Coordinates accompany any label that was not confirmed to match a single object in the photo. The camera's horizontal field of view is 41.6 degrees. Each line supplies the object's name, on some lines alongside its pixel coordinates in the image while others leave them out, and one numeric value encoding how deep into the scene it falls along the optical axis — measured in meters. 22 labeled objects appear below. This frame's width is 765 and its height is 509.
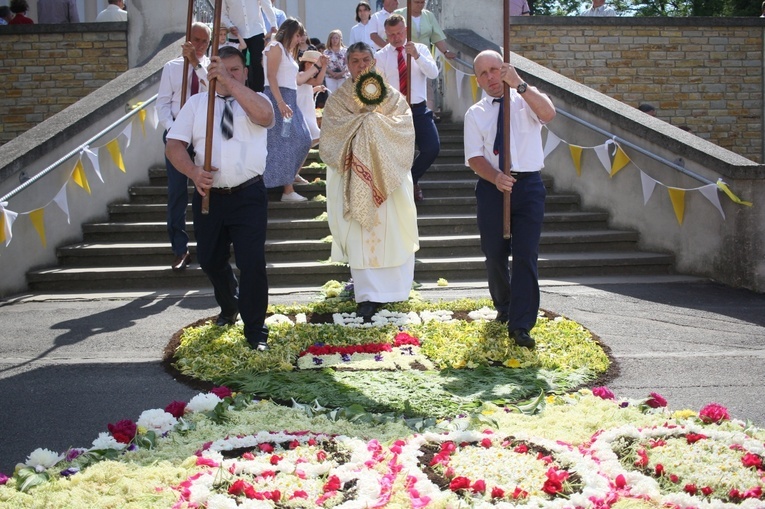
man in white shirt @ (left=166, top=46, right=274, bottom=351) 7.09
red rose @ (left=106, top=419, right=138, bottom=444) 5.09
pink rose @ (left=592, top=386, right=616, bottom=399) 5.82
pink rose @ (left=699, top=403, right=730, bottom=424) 5.27
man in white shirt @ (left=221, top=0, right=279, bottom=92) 10.21
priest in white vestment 8.34
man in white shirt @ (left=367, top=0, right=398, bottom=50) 12.98
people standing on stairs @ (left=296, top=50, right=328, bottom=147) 11.27
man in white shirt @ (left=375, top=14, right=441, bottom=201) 10.48
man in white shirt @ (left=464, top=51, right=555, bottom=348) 7.09
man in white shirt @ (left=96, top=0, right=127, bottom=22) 15.98
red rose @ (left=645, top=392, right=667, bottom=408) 5.61
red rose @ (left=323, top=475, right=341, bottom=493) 4.40
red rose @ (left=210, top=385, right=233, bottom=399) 5.88
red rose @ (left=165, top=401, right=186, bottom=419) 5.50
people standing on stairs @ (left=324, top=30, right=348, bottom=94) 15.16
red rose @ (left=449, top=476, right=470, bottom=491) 4.37
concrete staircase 10.11
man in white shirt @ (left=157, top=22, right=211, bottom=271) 9.52
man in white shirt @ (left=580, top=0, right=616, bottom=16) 16.70
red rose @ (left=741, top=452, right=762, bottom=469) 4.61
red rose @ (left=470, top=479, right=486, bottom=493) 4.35
